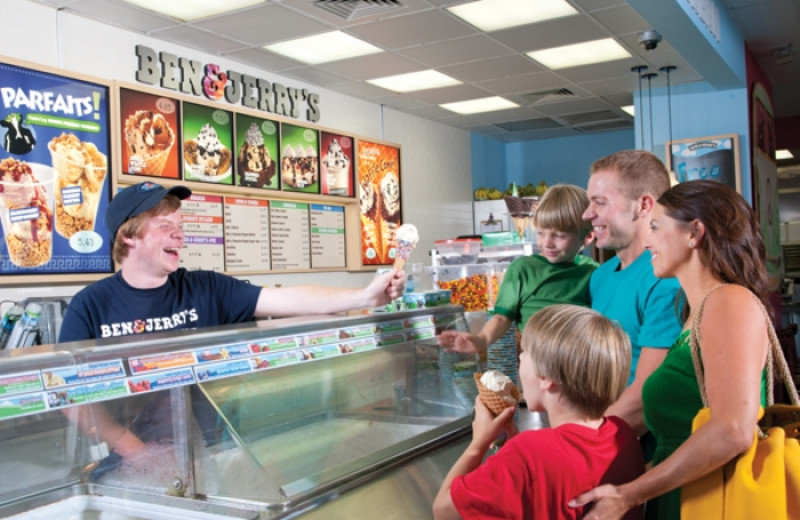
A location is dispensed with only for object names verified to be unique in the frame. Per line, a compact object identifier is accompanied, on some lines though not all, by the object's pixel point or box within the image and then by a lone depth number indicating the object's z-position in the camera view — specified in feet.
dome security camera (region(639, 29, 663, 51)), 18.57
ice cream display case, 4.68
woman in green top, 4.45
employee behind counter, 7.48
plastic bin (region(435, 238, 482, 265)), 17.44
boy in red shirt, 4.44
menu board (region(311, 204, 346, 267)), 22.66
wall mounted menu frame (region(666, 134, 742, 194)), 22.85
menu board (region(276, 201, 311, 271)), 21.07
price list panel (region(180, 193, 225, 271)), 18.29
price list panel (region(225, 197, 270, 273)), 19.52
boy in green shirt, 7.98
